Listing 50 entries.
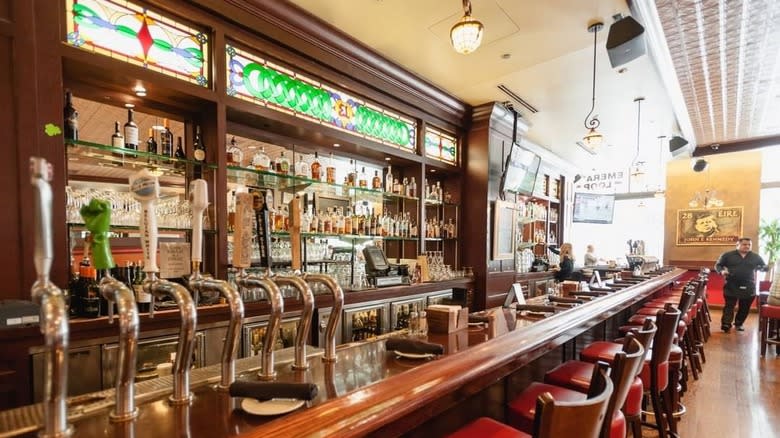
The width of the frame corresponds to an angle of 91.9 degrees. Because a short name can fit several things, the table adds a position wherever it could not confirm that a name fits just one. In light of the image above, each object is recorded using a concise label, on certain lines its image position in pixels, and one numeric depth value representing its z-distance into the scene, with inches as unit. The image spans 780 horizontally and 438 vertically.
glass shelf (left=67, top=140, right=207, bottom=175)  86.3
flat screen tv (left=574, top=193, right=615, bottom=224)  362.9
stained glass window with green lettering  112.0
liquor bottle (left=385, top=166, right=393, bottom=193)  172.1
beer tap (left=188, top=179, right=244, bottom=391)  40.1
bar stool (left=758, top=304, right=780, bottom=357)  183.9
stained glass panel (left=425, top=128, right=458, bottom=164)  187.0
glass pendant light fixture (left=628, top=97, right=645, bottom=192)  240.1
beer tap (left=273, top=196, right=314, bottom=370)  48.1
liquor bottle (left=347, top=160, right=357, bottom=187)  155.3
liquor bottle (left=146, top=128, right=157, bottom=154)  105.2
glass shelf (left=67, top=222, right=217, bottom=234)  84.7
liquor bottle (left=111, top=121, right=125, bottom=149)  94.0
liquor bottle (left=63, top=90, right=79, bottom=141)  83.4
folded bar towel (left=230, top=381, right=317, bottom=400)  36.4
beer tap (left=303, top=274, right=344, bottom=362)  50.8
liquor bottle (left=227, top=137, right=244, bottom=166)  116.3
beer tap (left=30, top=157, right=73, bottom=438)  25.8
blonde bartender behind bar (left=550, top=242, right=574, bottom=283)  191.3
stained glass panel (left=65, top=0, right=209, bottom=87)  82.9
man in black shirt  245.4
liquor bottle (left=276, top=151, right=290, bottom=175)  131.5
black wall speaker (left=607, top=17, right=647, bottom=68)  111.9
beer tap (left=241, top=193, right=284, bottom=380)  44.0
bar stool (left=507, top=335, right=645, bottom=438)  49.4
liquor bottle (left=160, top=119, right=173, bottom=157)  106.0
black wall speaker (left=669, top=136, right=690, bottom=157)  247.0
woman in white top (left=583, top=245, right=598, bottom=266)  325.1
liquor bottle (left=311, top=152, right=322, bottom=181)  142.9
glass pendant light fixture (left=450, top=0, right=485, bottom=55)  92.7
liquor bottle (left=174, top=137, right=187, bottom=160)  107.4
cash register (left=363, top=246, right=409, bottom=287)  145.4
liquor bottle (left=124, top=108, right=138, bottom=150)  94.0
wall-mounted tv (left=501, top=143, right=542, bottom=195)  207.2
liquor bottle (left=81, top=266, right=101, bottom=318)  78.6
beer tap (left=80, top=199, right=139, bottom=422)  31.9
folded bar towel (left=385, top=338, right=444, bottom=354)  53.1
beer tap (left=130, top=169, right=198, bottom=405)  35.7
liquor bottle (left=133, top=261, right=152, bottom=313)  80.3
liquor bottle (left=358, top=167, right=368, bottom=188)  162.1
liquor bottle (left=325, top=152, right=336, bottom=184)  146.3
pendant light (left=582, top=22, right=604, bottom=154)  167.7
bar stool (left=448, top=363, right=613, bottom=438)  35.3
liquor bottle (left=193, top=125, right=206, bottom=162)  105.3
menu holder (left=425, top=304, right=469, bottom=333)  70.4
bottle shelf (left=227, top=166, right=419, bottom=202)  119.1
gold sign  333.4
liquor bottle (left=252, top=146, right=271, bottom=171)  124.2
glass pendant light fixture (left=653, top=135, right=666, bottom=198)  274.8
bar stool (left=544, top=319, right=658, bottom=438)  74.6
